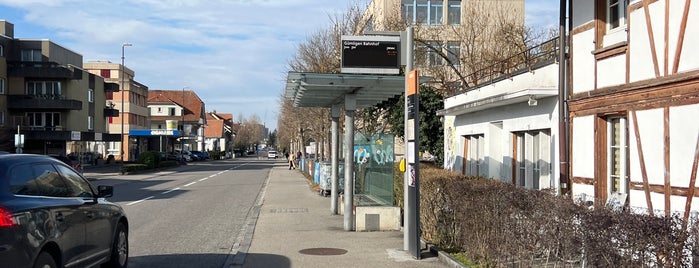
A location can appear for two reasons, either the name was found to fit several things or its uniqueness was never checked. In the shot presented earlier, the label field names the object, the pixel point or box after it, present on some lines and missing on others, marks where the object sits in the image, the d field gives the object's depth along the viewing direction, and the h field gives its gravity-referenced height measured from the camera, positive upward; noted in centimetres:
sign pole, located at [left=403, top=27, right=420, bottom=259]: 873 -20
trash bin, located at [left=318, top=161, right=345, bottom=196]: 2198 -125
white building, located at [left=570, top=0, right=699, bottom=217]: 778 +62
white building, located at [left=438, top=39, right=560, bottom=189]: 1263 +44
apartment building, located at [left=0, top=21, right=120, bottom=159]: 5134 +414
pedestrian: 5241 -157
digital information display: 1002 +146
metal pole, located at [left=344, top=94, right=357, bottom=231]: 1232 -36
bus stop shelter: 1098 +101
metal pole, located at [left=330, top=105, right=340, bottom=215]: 1470 +1
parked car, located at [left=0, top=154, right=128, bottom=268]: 528 -74
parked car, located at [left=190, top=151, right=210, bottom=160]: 8799 -169
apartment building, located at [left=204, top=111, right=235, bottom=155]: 13988 +168
